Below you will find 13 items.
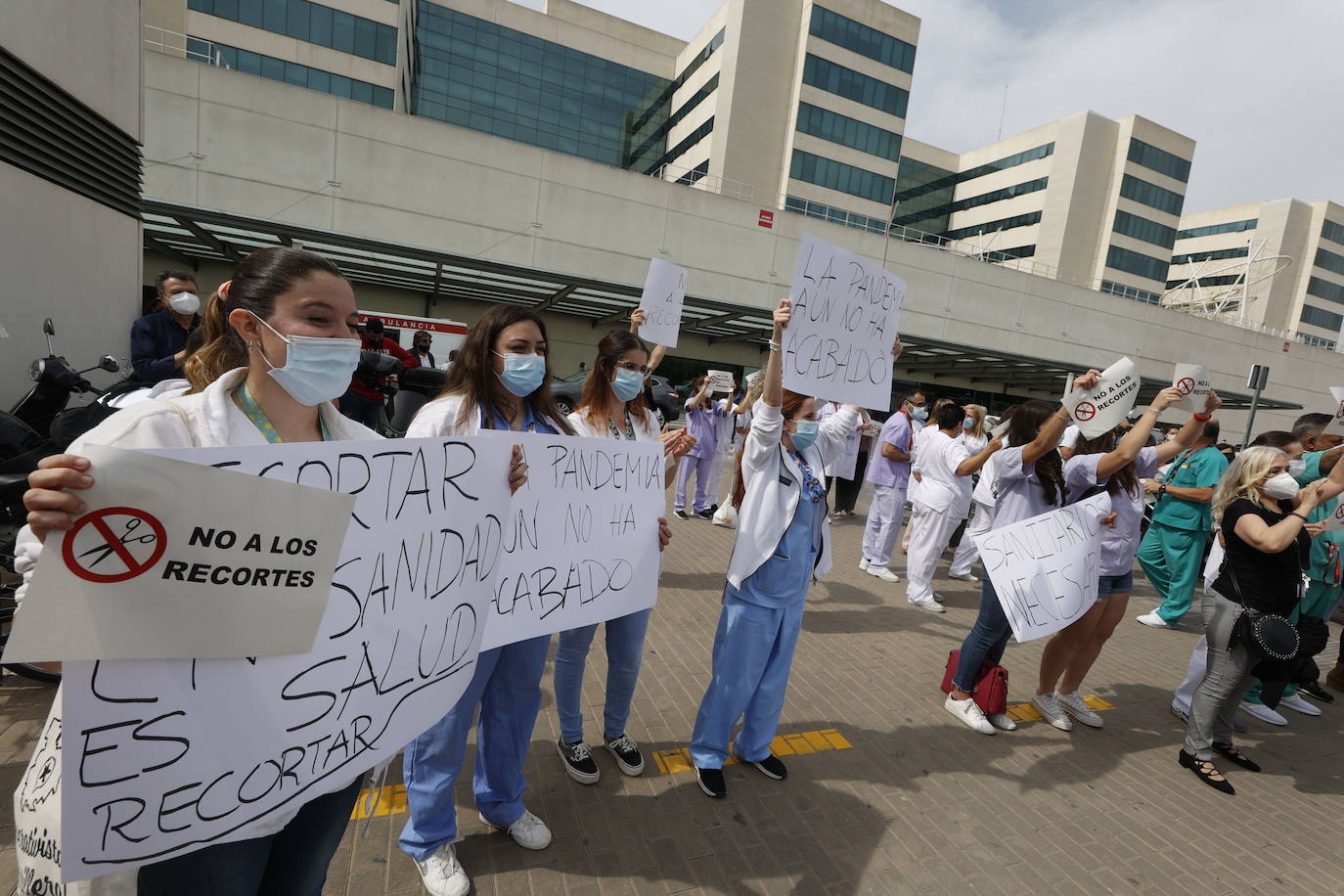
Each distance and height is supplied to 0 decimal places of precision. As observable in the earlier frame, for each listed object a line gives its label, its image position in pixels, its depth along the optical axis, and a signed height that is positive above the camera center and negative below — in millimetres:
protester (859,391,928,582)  7203 -1194
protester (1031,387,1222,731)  3979 -1138
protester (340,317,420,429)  6508 -722
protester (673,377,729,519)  8961 -997
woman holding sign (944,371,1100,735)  3807 -555
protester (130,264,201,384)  4703 -193
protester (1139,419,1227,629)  6020 -1038
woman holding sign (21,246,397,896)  1338 -186
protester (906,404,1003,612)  6141 -1065
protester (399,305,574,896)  2176 -1311
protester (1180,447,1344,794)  3314 -753
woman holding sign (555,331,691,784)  2908 -1340
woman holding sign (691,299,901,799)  2887 -905
